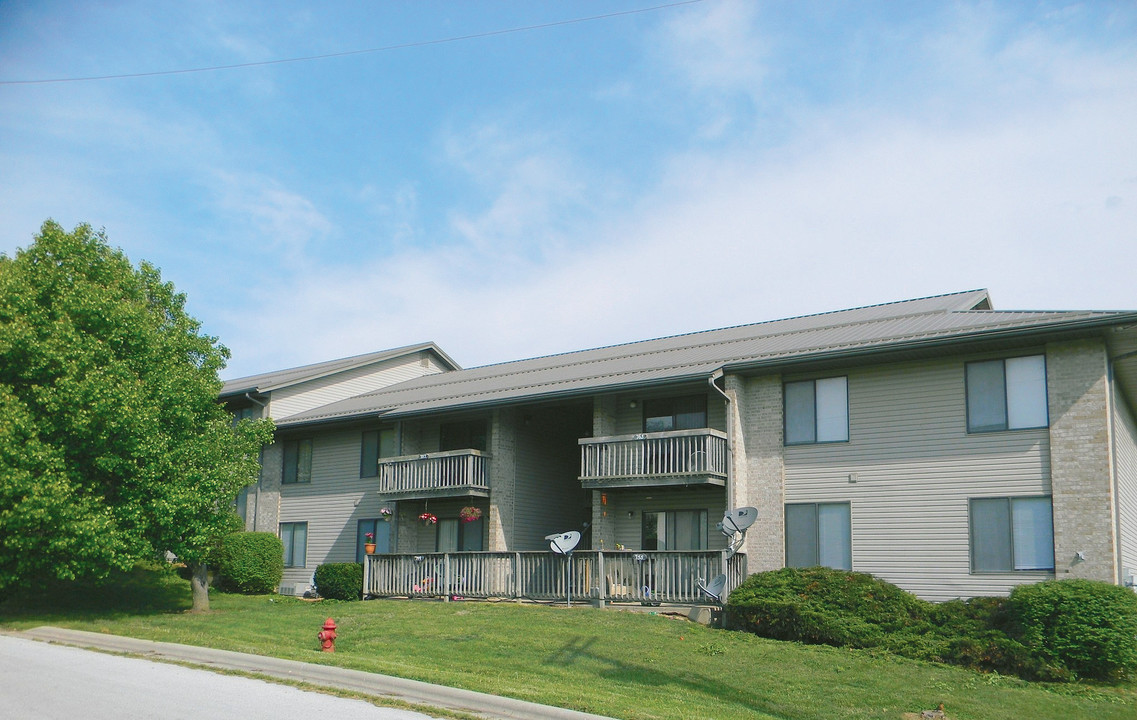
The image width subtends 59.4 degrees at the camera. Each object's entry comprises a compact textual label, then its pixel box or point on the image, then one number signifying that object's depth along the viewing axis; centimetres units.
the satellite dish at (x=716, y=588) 1922
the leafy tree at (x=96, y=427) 1917
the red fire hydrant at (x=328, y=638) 1557
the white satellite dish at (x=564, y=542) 2159
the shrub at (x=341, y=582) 2531
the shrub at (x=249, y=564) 2786
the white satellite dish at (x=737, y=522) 1991
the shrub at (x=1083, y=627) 1459
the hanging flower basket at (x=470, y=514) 2586
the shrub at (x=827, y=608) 1658
